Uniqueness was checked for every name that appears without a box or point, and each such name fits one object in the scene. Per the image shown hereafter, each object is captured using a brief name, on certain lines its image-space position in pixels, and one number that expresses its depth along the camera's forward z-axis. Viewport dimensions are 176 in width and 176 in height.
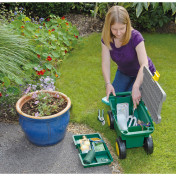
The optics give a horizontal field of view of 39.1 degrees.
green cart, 2.33
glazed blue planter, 2.49
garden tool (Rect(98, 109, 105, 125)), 3.10
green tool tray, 2.44
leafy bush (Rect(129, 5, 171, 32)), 5.94
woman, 2.46
